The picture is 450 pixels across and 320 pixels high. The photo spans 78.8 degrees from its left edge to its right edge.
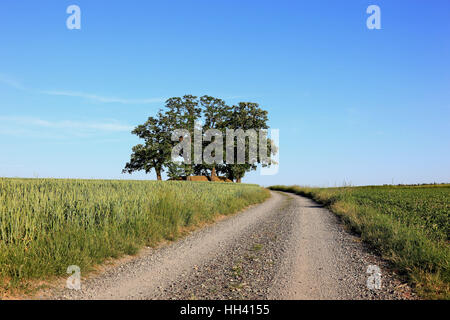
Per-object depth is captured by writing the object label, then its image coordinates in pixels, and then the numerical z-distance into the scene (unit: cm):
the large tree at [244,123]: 5759
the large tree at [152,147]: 5006
